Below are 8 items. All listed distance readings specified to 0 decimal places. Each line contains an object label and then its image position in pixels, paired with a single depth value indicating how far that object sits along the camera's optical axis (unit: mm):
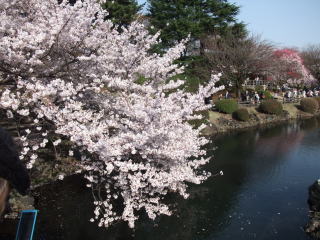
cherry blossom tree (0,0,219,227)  7977
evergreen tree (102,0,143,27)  22802
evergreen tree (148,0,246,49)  28969
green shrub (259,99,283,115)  31016
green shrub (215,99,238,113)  28556
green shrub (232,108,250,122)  28391
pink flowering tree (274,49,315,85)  40344
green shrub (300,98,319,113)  34531
